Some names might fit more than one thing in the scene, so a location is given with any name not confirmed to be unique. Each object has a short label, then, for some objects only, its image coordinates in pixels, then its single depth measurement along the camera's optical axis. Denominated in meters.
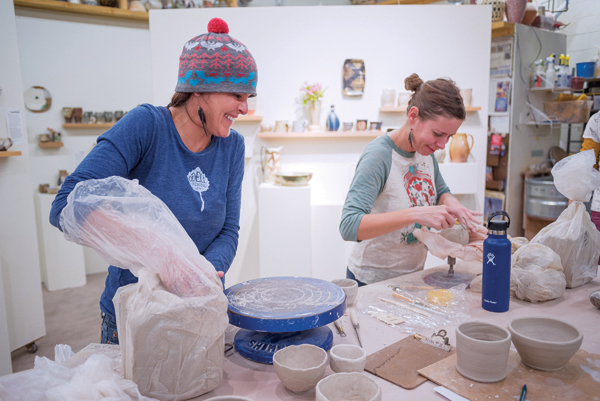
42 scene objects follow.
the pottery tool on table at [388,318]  1.20
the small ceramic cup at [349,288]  1.30
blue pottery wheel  0.96
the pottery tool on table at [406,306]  1.25
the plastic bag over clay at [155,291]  0.80
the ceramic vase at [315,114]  3.86
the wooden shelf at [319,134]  3.81
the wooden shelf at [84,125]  4.53
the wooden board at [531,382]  0.86
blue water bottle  1.23
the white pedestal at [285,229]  3.62
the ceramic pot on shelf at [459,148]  3.85
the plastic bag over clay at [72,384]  0.75
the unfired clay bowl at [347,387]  0.78
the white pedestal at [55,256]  4.01
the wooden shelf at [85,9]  4.24
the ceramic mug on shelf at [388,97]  3.86
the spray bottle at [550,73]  4.53
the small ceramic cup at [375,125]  3.87
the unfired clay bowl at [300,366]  0.84
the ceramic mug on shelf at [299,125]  3.86
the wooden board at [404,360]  0.92
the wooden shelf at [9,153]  2.55
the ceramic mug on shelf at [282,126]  3.87
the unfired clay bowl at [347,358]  0.89
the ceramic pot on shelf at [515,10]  4.42
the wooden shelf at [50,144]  4.39
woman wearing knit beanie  1.18
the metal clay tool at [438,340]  1.05
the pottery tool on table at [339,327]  1.13
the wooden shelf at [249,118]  3.86
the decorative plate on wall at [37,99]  4.39
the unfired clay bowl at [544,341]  0.90
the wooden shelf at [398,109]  3.83
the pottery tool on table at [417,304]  1.27
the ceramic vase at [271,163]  3.87
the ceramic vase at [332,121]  3.86
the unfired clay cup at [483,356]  0.88
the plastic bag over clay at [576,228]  1.48
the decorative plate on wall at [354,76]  3.90
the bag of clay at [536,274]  1.36
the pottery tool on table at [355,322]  1.13
